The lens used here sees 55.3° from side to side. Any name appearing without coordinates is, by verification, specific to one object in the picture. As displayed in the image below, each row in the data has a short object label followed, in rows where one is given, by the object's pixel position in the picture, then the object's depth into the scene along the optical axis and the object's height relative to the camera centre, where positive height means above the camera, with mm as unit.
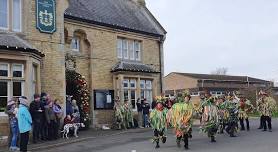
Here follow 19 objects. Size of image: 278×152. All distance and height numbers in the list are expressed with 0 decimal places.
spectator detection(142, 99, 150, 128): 15705 -1161
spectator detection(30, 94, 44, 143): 10436 -816
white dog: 11624 -1599
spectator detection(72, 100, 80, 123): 12189 -987
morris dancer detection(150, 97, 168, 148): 8853 -994
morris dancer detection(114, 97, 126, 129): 14863 -1365
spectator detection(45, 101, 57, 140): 11045 -1177
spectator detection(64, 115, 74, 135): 11827 -1242
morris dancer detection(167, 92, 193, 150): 8360 -813
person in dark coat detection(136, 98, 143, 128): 15929 -1182
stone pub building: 10812 +2242
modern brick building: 38050 +1340
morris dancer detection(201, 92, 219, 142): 9386 -998
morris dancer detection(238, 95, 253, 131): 12030 -862
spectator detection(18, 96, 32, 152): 8294 -957
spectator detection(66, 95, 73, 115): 12499 -750
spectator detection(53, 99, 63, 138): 11421 -898
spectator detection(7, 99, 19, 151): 9355 -1021
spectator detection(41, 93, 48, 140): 11005 -1317
